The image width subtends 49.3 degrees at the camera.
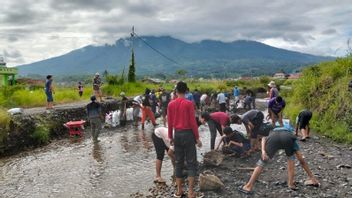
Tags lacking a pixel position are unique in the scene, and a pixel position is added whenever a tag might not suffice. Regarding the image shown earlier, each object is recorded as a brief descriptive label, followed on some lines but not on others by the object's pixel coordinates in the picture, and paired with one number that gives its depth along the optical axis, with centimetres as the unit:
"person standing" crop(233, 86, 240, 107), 3320
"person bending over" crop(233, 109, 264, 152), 1212
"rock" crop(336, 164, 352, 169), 1068
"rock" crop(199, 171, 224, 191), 930
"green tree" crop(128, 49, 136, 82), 4109
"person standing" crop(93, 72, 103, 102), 2381
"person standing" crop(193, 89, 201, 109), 2975
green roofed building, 3872
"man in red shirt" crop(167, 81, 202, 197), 823
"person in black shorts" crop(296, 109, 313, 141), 1418
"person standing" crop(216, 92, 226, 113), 2464
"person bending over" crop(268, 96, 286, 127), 1513
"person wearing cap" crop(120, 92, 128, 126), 2277
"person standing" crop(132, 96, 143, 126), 2250
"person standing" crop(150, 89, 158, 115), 2377
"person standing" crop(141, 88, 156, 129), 2003
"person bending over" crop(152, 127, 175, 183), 958
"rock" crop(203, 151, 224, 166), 1155
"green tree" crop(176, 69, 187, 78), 6459
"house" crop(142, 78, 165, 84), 5386
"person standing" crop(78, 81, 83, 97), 3172
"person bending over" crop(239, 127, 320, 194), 851
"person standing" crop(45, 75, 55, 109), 1969
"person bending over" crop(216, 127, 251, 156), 1219
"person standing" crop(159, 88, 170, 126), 2166
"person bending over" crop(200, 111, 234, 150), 1219
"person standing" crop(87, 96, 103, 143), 1675
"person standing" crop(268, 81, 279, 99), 1739
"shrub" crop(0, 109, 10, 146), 1504
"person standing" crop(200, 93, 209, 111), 3045
